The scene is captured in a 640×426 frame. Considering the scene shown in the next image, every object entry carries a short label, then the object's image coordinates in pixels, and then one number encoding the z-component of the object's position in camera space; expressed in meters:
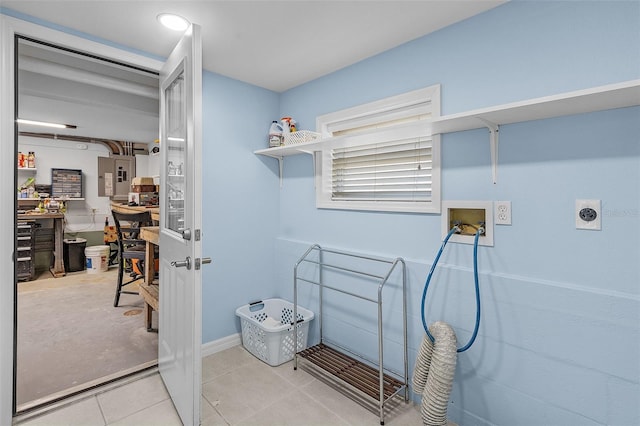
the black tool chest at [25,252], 4.47
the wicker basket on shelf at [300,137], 2.39
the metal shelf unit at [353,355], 1.85
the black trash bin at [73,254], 4.98
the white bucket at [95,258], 4.98
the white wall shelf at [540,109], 1.15
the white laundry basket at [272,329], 2.32
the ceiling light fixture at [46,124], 4.43
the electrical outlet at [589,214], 1.36
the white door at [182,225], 1.57
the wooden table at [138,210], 2.85
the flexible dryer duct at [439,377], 1.56
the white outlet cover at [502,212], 1.60
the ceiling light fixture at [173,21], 1.72
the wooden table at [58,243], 4.78
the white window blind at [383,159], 1.89
